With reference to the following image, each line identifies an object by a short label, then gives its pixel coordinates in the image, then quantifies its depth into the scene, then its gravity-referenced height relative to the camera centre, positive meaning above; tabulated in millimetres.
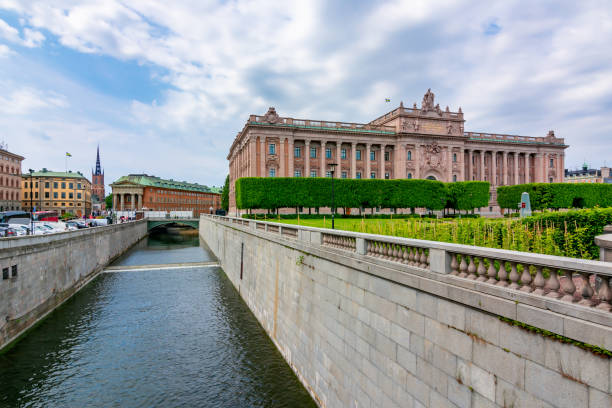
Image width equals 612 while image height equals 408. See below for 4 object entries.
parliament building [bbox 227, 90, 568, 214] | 66125 +12760
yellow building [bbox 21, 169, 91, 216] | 111188 +5494
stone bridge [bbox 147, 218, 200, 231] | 83438 -3146
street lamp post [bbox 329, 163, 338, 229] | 17597 +2162
